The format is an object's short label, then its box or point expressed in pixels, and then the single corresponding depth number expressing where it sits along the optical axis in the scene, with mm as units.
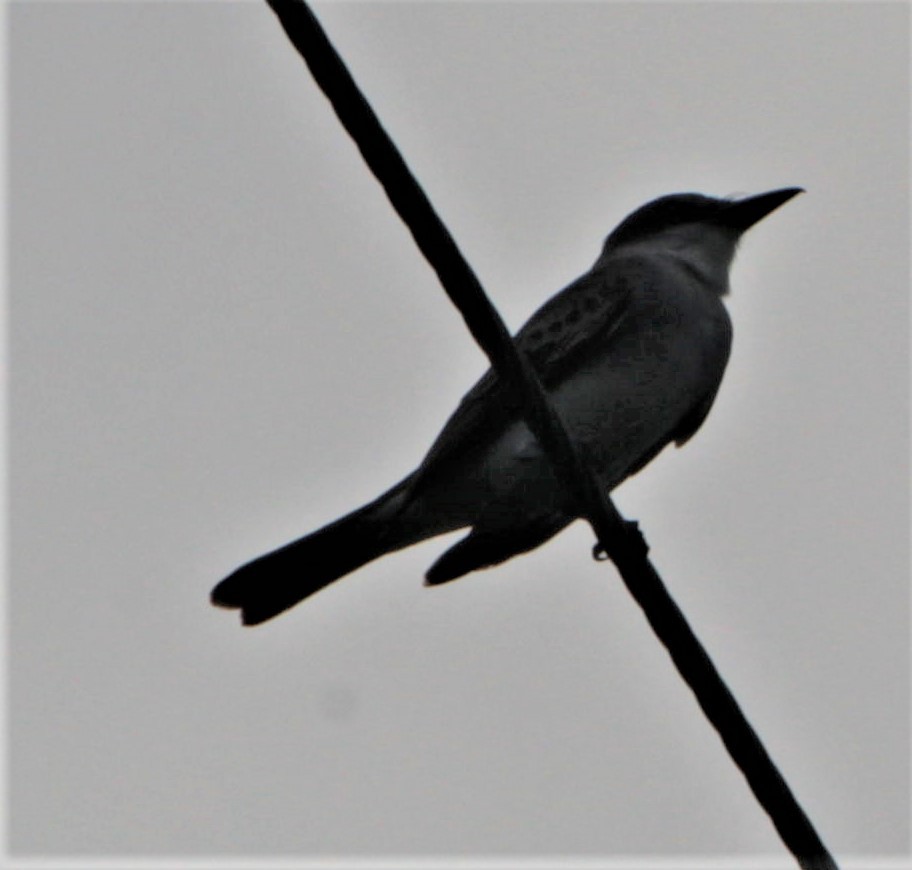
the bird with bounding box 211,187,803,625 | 11633
